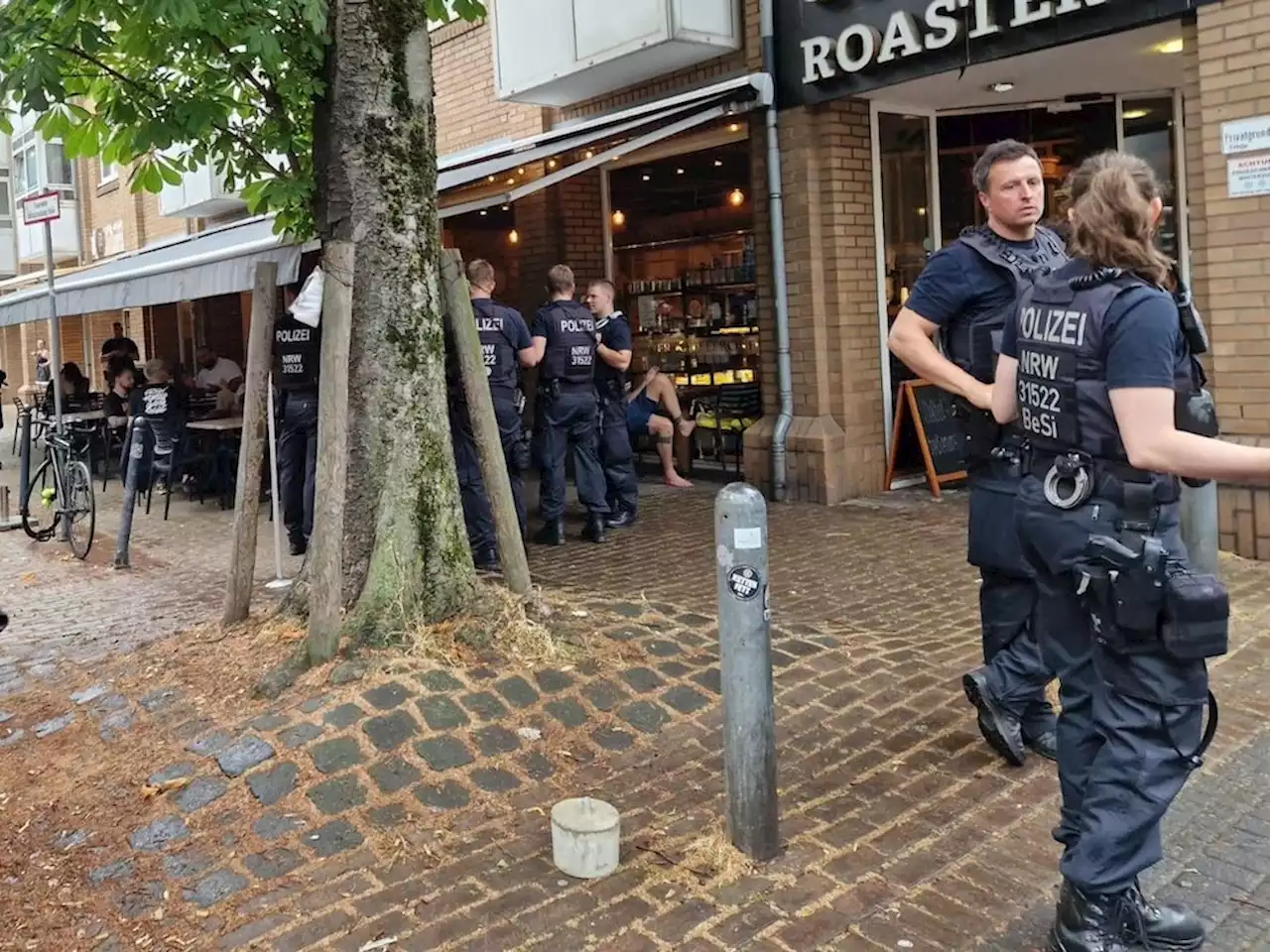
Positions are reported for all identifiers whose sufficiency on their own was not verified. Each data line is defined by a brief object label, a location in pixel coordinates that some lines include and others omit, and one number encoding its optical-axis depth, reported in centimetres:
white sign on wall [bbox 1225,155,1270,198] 659
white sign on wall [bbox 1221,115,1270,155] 656
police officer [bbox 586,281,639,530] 876
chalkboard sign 958
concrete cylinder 347
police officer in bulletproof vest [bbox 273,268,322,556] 766
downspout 941
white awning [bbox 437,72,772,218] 880
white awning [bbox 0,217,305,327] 851
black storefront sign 740
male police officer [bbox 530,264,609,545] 812
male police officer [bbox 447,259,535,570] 741
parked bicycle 945
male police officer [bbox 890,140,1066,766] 398
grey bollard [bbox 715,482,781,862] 344
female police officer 273
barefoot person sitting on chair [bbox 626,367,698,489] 1078
